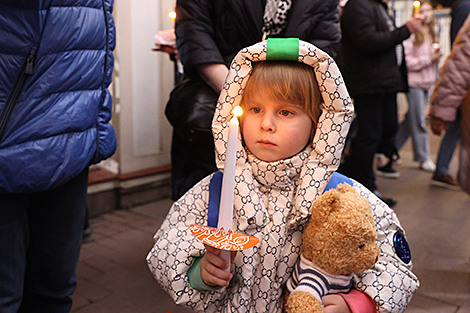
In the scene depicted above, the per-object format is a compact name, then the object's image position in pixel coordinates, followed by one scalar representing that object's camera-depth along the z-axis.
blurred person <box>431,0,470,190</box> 4.41
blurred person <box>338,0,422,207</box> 3.71
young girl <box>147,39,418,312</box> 1.28
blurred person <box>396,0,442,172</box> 5.64
